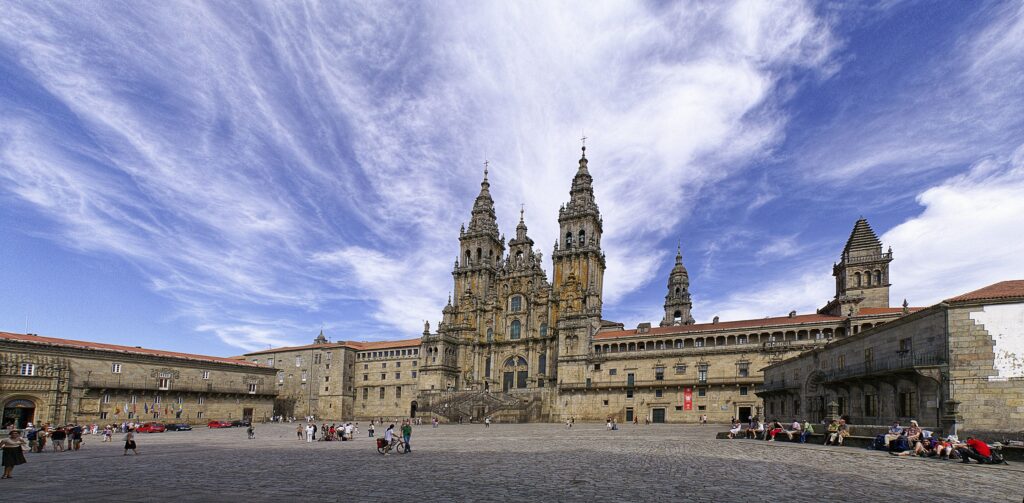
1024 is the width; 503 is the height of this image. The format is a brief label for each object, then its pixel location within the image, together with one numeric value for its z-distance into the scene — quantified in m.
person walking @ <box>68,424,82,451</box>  26.74
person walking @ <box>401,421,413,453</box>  23.70
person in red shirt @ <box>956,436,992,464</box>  18.08
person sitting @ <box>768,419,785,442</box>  30.31
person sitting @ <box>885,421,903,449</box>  21.82
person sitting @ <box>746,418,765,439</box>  31.43
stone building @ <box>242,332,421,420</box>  84.44
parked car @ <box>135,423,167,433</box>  48.49
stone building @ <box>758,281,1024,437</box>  22.48
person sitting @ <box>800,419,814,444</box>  27.56
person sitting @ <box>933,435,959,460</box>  19.47
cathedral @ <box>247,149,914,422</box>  59.44
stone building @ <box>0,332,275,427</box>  50.75
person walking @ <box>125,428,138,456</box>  23.42
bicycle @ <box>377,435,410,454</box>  23.39
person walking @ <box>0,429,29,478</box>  15.34
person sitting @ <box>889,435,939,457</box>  20.31
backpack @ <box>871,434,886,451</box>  22.62
